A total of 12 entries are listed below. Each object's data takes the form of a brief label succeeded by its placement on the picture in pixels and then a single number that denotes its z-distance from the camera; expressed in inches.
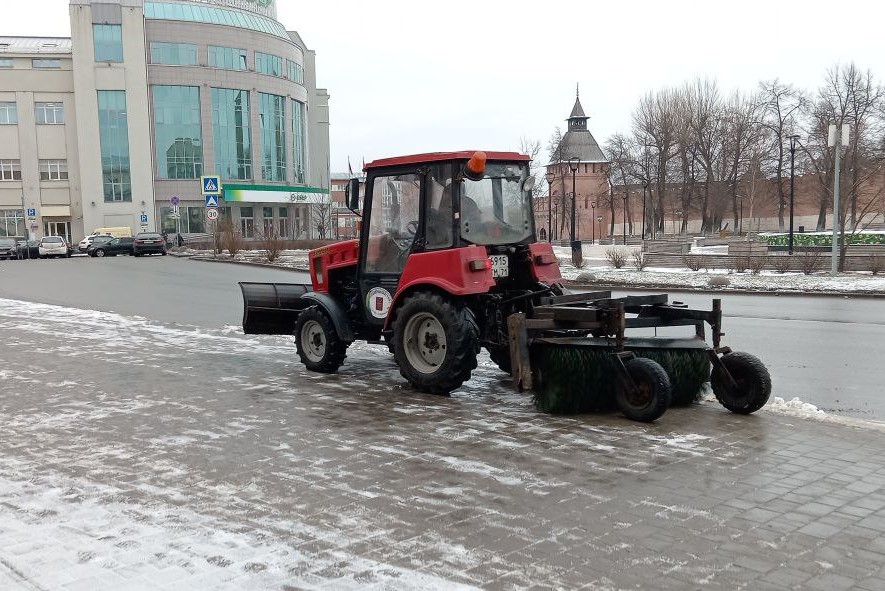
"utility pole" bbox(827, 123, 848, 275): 964.6
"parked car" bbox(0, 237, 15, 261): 1963.6
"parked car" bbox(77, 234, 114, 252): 2119.8
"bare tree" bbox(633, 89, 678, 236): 2667.3
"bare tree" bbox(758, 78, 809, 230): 2465.6
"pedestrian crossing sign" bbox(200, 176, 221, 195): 1346.0
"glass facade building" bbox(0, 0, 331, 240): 2770.7
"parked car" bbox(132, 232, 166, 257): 1962.4
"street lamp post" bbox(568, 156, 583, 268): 1213.7
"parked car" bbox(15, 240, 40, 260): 2032.9
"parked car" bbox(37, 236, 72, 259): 1999.3
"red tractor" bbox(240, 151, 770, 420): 273.7
